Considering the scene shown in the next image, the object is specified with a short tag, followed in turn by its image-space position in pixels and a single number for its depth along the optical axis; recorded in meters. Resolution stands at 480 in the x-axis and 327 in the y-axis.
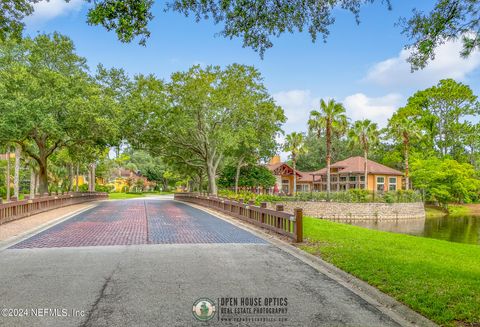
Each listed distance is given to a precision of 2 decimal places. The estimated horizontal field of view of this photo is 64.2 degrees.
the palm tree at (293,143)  51.11
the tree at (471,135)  58.59
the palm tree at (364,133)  47.66
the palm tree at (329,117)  41.34
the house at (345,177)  55.00
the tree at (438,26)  6.61
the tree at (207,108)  30.90
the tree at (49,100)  23.22
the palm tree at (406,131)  49.82
